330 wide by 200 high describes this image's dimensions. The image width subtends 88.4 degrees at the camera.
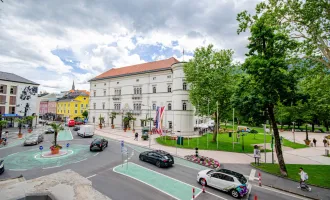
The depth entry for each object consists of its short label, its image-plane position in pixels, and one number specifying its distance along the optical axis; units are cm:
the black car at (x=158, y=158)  1688
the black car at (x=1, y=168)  1456
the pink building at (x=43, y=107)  8538
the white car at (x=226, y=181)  1135
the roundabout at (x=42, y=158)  1688
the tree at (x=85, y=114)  6974
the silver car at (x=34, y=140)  2596
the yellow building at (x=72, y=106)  7056
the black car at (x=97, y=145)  2262
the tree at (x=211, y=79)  2856
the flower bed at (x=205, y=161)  1785
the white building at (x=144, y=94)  3821
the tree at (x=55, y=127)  2076
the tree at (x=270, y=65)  1406
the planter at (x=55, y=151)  2080
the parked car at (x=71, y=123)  5210
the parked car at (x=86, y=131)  3363
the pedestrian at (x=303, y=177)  1291
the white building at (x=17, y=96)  4422
